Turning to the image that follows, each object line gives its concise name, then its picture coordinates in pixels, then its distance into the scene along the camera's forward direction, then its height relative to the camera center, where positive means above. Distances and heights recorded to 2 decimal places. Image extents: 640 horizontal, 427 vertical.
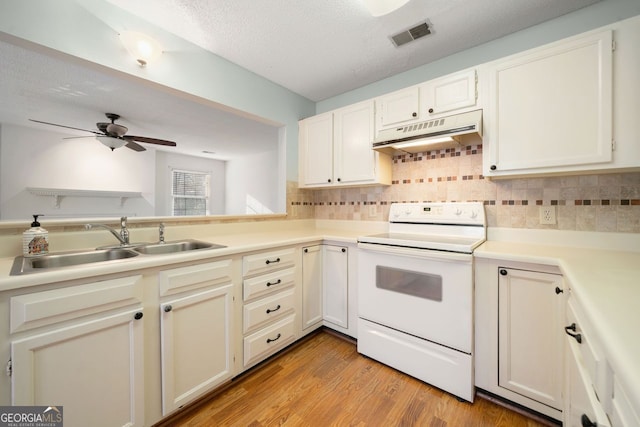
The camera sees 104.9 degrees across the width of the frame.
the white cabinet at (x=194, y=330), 1.26 -0.66
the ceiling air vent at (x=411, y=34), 1.72 +1.29
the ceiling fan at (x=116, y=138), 2.71 +0.88
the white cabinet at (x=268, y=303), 1.63 -0.65
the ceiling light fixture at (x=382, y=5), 1.32 +1.12
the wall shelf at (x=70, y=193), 3.79 +0.33
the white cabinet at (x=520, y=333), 1.25 -0.66
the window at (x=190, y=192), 5.86 +0.50
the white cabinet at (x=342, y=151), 2.24 +0.60
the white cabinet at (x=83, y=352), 0.91 -0.57
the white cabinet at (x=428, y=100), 1.69 +0.85
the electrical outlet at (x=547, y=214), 1.62 -0.03
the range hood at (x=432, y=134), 1.60 +0.55
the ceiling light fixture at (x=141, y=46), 1.49 +1.03
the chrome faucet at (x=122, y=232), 1.54 -0.12
